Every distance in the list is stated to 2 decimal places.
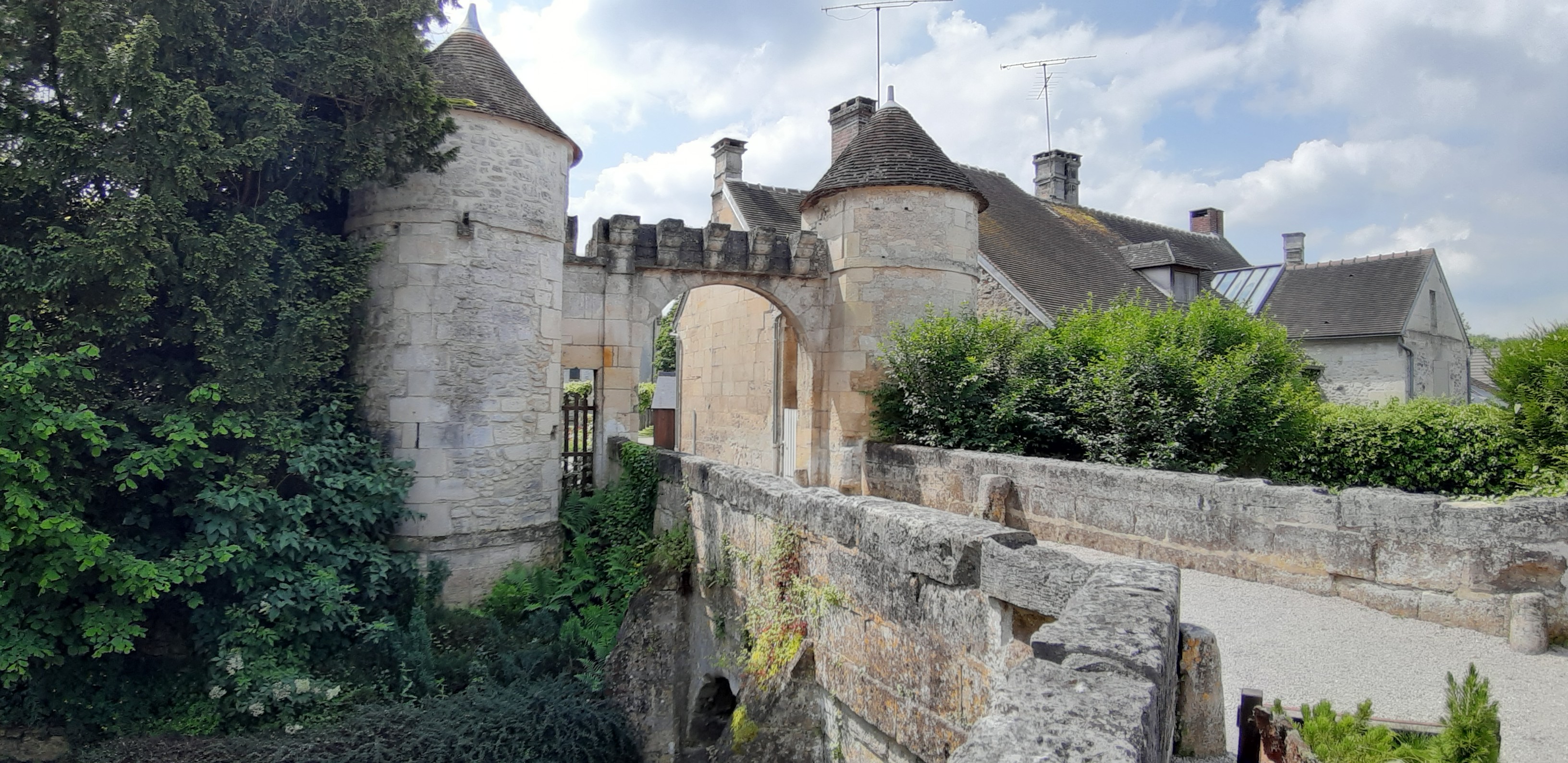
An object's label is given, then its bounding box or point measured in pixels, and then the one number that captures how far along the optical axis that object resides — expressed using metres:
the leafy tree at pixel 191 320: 5.92
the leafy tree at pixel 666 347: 33.22
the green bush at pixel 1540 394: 6.97
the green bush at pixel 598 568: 7.89
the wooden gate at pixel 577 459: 10.12
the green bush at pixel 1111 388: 8.51
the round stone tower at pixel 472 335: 8.14
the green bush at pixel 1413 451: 9.43
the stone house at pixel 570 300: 8.20
